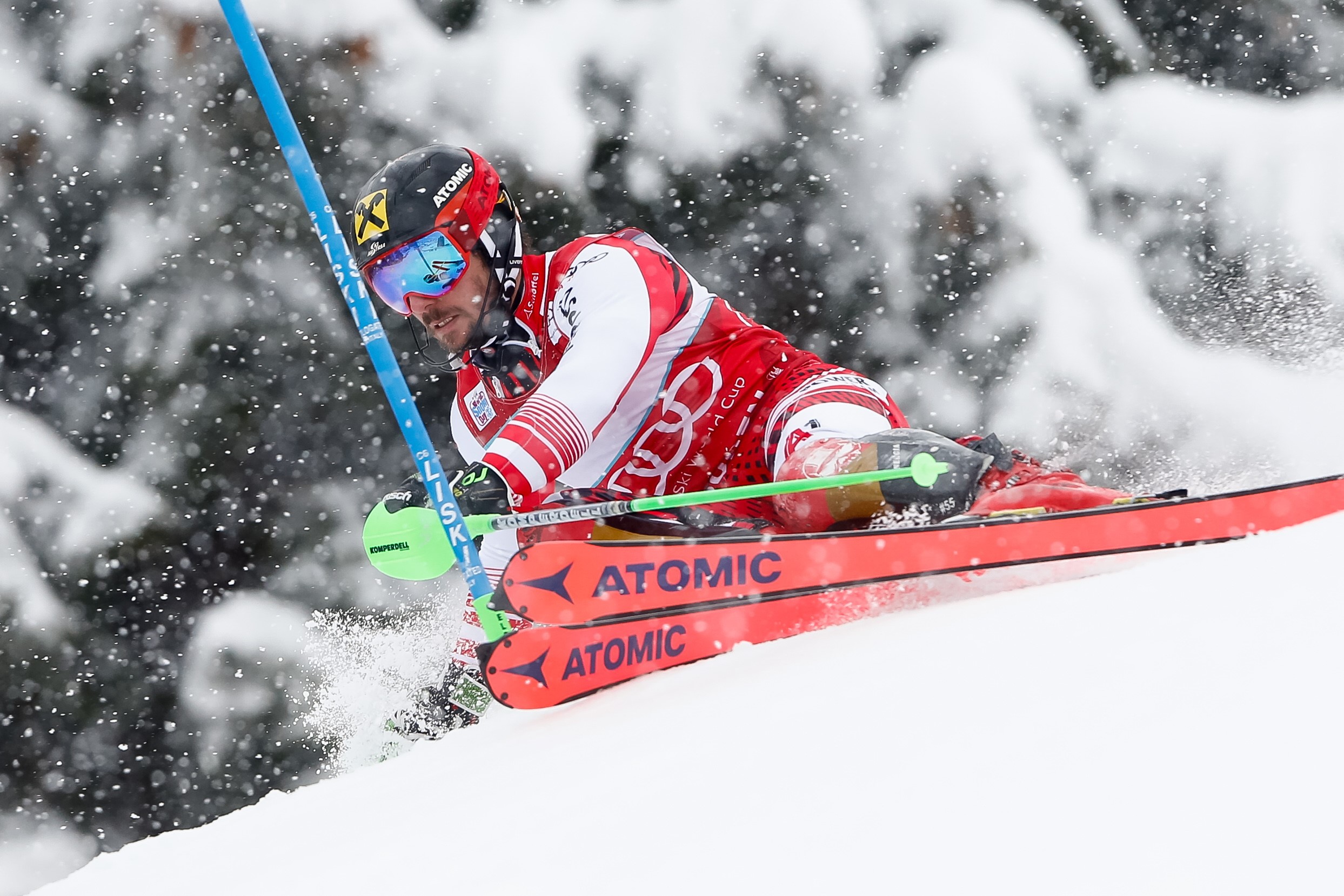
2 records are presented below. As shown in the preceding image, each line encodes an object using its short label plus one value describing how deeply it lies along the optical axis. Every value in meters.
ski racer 17.12
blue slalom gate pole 17.06
